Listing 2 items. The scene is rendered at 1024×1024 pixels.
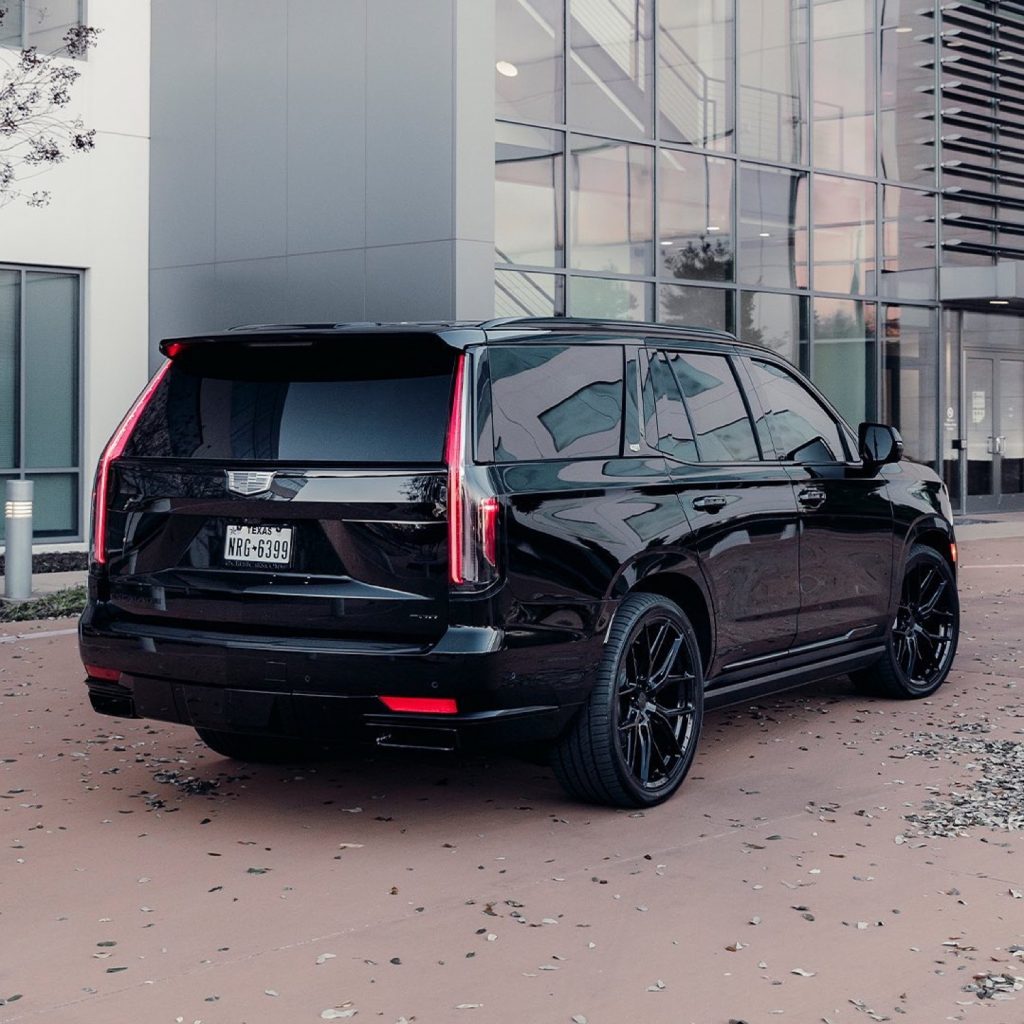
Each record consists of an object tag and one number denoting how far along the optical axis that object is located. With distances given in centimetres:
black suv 530
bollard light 1292
